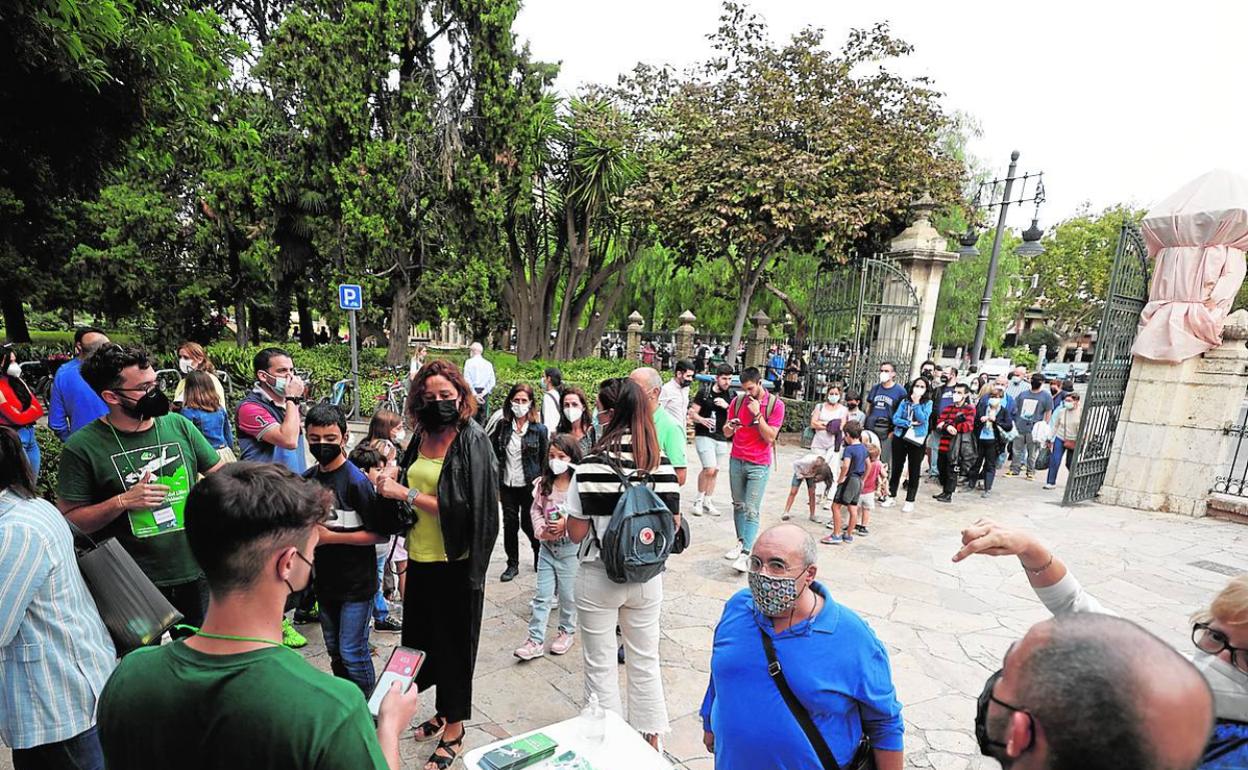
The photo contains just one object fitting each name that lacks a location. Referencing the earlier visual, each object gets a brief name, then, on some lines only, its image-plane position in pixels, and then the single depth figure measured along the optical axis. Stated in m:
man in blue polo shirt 1.81
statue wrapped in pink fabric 7.09
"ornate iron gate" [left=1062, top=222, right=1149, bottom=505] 7.86
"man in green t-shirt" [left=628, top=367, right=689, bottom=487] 4.13
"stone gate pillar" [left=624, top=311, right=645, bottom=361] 17.82
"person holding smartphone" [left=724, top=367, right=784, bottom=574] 5.42
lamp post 12.71
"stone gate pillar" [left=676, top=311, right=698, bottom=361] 16.23
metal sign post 9.72
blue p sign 9.72
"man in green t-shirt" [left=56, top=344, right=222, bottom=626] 2.57
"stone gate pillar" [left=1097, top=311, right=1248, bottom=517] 7.45
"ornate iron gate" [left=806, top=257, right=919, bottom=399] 11.00
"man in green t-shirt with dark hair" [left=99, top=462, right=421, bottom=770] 1.17
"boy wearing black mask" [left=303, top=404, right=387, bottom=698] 2.84
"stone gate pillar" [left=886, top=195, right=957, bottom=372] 11.12
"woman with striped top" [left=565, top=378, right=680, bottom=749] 2.88
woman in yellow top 2.88
